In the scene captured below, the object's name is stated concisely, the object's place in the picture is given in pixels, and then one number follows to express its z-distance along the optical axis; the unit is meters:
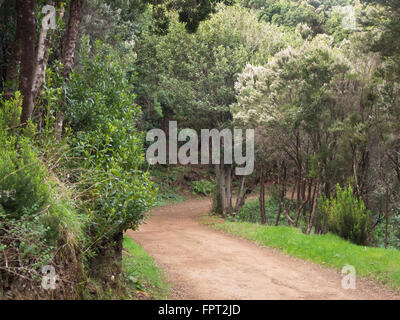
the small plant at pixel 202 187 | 32.06
